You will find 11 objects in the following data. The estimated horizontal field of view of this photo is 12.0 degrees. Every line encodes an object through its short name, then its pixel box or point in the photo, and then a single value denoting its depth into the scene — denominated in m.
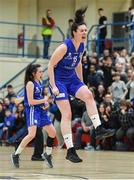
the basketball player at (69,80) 9.98
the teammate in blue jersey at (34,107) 11.11
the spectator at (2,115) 22.19
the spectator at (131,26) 24.08
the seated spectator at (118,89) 19.58
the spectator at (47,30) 26.41
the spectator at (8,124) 21.38
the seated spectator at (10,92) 23.69
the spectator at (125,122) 17.75
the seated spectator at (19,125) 20.77
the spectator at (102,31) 25.66
